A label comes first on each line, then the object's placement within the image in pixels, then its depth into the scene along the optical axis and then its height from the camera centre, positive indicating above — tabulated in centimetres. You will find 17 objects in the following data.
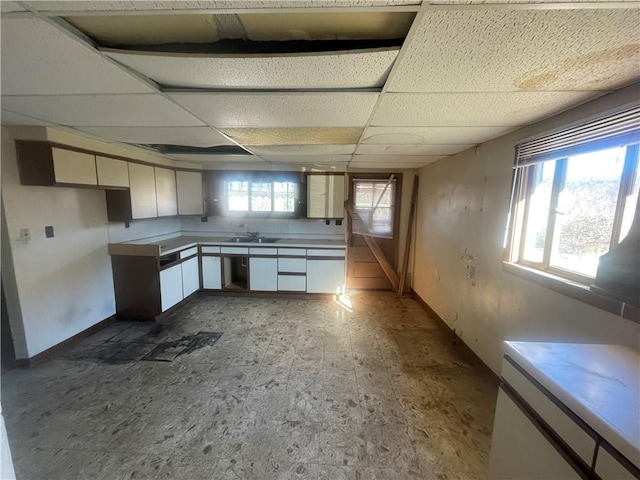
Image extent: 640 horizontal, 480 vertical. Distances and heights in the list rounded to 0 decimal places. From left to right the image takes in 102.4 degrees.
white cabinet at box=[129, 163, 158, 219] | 332 +16
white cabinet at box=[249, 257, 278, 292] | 420 -113
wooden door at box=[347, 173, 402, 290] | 457 -34
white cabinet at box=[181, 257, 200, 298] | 387 -114
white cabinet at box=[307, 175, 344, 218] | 437 +17
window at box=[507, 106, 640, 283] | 135 +10
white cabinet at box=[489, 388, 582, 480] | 97 -102
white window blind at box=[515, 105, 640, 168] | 129 +43
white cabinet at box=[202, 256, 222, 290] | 424 -113
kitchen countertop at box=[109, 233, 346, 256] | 328 -61
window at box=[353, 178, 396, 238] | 457 +3
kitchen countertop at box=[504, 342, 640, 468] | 81 -67
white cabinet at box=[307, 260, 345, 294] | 419 -114
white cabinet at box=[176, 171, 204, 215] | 425 +18
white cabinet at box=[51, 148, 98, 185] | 242 +35
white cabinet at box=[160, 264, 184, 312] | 341 -114
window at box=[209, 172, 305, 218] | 440 +19
